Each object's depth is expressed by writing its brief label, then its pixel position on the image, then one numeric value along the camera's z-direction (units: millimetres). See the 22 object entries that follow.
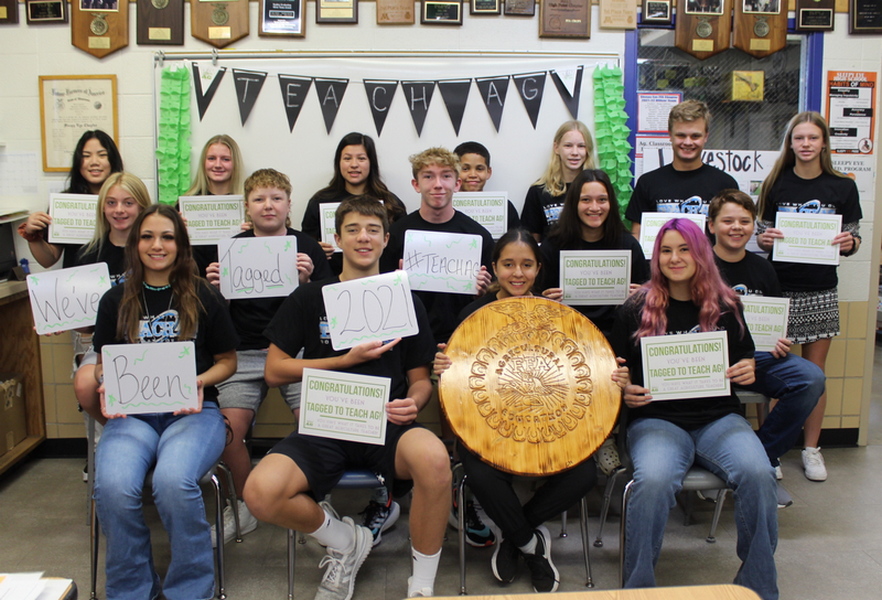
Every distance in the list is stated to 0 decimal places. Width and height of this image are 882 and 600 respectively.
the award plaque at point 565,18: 3299
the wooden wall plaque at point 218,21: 3262
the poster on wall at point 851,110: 3420
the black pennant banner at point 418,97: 3352
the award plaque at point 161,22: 3260
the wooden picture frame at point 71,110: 3320
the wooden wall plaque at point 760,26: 3363
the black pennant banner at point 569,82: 3348
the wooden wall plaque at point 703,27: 3352
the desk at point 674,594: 1333
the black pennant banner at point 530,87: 3352
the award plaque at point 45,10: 3270
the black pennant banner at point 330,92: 3334
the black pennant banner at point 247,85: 3322
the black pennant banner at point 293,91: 3330
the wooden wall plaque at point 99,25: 3260
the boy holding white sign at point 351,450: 2047
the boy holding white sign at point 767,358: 2512
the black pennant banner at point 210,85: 3318
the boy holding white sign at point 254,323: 2549
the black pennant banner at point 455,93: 3355
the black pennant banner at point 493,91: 3355
